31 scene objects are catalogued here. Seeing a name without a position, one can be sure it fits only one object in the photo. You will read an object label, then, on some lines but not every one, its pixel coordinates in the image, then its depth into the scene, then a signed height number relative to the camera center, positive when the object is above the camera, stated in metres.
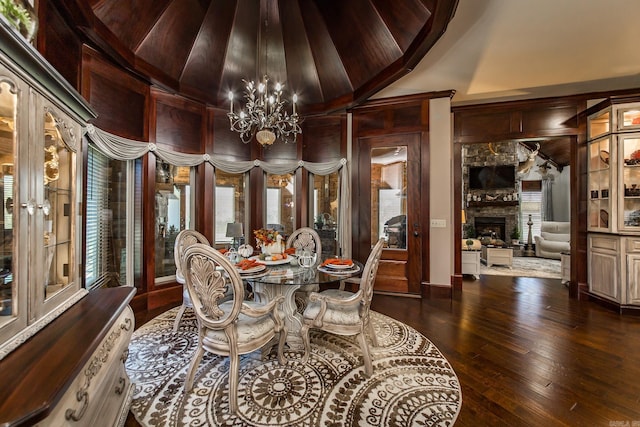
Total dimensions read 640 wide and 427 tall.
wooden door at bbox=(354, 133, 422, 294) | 4.07 +0.09
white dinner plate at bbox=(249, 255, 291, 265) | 2.60 -0.48
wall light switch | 3.96 -0.16
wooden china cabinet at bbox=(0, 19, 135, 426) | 0.93 -0.29
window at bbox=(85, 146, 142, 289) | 2.93 -0.09
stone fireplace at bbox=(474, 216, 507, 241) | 8.26 -0.44
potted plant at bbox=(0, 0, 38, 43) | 1.13 +0.91
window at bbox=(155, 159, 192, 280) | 3.73 +0.07
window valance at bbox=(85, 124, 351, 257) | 3.23 +0.78
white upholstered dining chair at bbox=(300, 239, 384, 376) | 2.10 -0.84
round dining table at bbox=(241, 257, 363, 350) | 2.19 -0.55
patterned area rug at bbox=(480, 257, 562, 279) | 5.41 -1.28
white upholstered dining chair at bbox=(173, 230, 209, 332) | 2.60 -0.33
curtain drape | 8.52 +0.42
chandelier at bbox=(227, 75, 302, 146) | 2.77 +1.10
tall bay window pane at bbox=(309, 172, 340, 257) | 4.64 +0.08
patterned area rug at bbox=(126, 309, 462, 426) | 1.66 -1.28
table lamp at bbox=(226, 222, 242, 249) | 3.35 -0.21
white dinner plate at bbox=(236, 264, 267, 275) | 2.25 -0.49
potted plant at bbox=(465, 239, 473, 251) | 5.30 -0.64
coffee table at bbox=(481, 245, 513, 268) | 5.99 -1.01
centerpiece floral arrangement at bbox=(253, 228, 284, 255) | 2.83 -0.31
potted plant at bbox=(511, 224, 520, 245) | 7.98 -0.73
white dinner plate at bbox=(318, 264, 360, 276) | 2.36 -0.53
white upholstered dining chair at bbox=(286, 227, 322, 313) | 3.31 -0.36
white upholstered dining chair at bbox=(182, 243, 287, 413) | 1.71 -0.72
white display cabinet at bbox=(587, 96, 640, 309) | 3.33 +0.10
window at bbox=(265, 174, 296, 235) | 4.76 +0.21
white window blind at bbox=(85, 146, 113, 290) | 2.88 -0.08
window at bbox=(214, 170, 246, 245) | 4.38 +0.21
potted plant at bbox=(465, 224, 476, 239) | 7.88 -0.57
